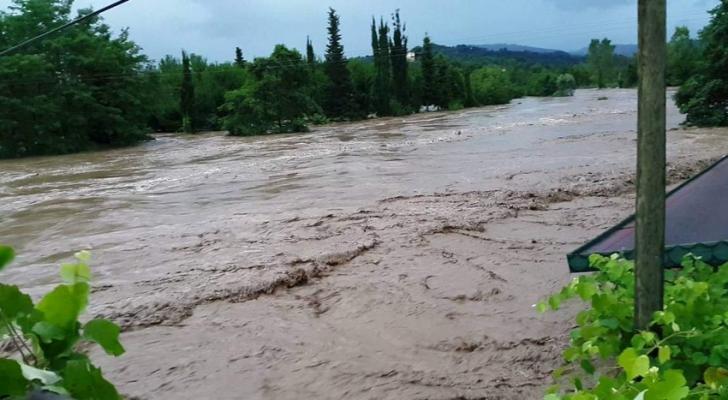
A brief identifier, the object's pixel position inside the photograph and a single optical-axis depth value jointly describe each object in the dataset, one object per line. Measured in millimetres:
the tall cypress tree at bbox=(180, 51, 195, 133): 42719
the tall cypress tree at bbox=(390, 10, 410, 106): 49469
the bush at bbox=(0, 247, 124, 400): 1178
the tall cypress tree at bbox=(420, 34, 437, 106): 51688
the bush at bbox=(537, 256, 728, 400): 2072
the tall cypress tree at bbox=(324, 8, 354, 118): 44250
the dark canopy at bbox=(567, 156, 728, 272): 3020
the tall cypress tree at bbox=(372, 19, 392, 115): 47438
